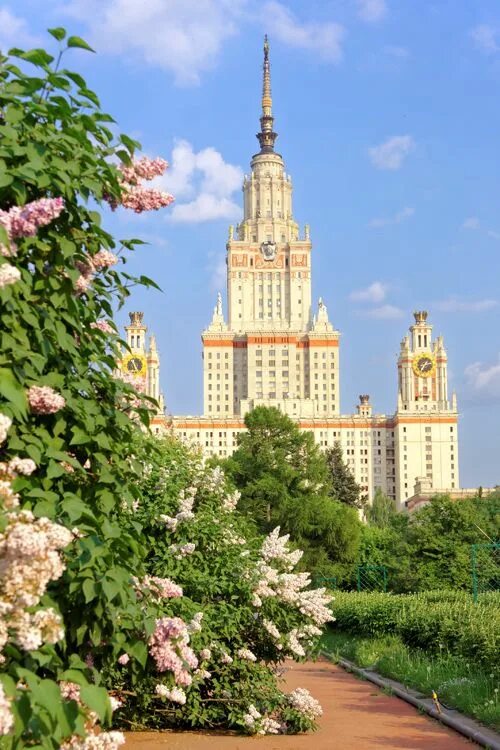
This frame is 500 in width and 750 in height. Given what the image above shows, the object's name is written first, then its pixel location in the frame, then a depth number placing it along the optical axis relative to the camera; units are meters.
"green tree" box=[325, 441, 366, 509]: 106.49
